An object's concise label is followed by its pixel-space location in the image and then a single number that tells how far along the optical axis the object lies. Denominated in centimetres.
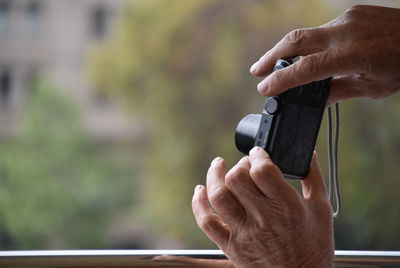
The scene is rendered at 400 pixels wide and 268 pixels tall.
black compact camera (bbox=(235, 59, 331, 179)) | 153
